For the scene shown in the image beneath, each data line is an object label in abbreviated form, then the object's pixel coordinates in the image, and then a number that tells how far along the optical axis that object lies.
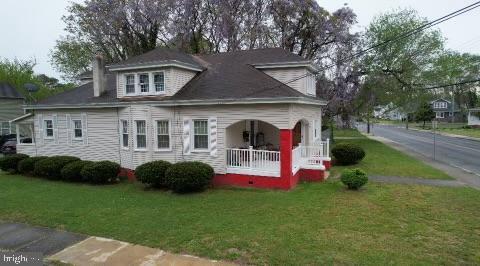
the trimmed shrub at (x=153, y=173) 14.59
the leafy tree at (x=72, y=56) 38.29
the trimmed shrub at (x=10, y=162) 19.55
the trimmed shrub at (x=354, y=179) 13.61
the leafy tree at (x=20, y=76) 39.78
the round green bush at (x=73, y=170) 16.59
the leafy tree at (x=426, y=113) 68.75
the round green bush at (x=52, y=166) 17.27
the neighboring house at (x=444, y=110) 91.63
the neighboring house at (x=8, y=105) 35.16
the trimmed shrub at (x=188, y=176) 13.62
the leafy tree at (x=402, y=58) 32.22
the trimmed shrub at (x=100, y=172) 16.00
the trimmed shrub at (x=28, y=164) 18.61
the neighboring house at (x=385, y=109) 37.39
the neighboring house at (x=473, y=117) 66.94
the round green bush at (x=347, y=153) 20.22
